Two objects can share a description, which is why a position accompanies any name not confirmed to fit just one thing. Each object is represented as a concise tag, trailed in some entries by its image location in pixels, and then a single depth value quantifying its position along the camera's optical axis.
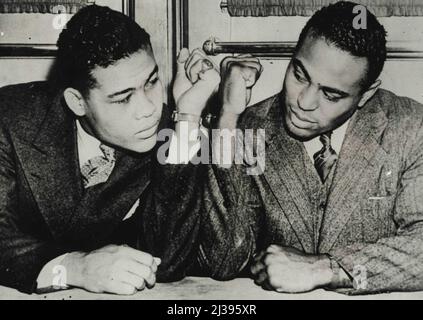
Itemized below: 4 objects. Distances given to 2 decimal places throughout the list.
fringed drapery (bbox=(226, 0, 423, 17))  2.37
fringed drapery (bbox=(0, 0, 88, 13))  2.37
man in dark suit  2.25
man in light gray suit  2.29
